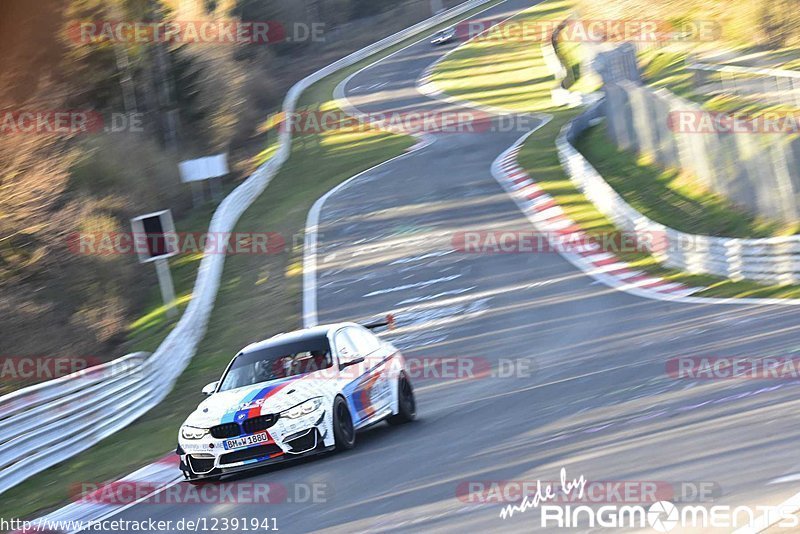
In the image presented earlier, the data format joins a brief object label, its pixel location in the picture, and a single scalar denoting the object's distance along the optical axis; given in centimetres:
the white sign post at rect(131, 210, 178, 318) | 1989
